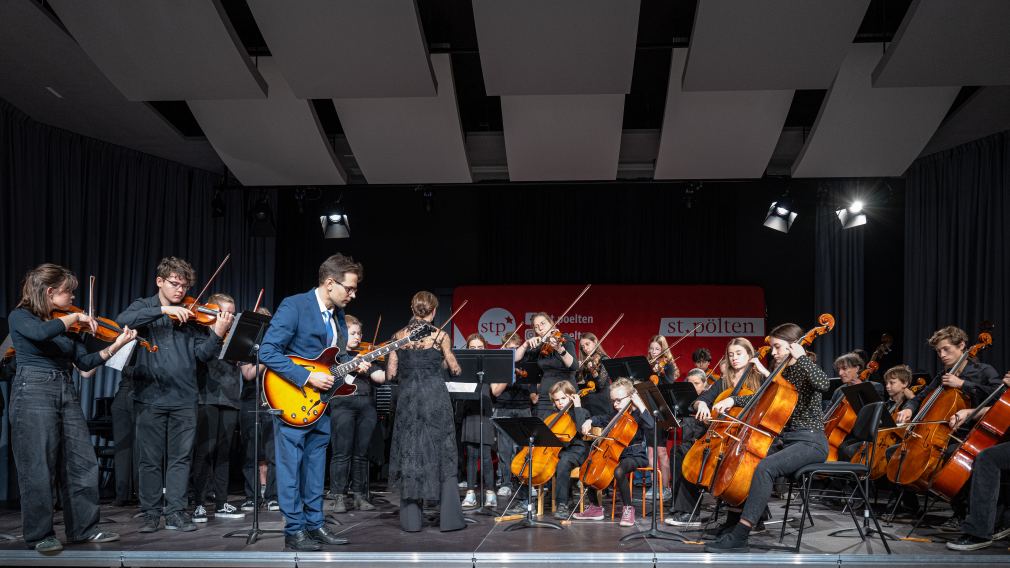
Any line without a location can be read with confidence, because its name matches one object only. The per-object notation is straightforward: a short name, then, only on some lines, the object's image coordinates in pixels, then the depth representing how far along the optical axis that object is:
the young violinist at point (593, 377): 7.40
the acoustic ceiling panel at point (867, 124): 7.37
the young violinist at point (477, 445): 6.69
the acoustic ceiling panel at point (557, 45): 6.16
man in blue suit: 4.54
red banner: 10.34
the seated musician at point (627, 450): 5.98
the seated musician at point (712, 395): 5.52
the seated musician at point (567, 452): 6.12
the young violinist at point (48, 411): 4.62
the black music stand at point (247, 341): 4.99
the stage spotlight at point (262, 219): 9.16
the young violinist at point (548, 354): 6.76
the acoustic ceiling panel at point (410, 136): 7.74
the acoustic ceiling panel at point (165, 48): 6.12
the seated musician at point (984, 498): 4.93
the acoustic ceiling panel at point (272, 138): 7.74
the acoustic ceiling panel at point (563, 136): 7.71
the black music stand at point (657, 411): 5.02
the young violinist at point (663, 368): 6.90
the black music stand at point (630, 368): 6.45
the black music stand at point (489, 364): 6.11
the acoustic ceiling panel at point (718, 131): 7.64
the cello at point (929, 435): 5.62
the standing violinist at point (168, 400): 5.34
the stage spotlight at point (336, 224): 9.33
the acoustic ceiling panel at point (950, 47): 5.94
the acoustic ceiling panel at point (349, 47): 6.21
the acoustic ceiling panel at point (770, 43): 6.10
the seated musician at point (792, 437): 4.65
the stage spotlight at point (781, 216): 8.91
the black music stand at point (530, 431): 5.37
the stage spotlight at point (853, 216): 8.84
